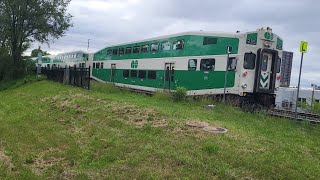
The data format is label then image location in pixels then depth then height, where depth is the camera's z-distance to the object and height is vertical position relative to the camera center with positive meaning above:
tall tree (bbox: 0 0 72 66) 23.71 +4.38
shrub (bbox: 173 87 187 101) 10.97 -1.01
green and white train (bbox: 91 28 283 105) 11.58 +0.50
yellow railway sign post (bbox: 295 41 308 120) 8.13 +1.02
